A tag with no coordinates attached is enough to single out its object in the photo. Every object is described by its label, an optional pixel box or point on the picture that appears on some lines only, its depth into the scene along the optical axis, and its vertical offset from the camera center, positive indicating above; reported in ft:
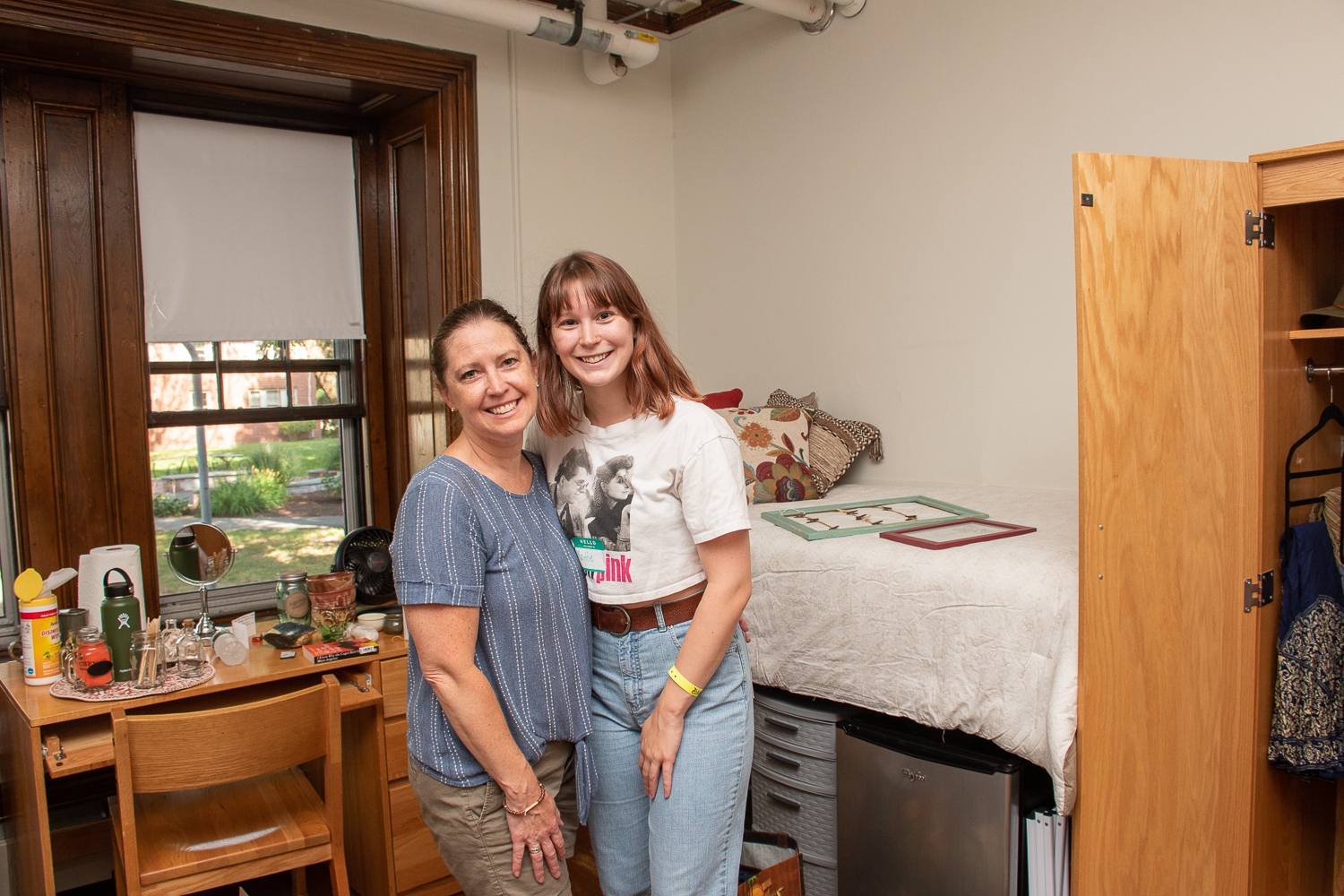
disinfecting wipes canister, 7.42 -1.79
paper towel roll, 8.11 -1.37
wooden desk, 6.84 -2.82
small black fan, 9.93 -1.67
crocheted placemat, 7.09 -2.13
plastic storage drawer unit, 7.81 -3.24
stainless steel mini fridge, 6.57 -3.09
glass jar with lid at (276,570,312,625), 8.96 -1.82
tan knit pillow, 9.95 -0.57
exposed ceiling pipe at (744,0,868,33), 10.26 +4.18
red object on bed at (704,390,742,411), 10.84 -0.05
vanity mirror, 8.58 -1.34
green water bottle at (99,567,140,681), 7.41 -1.70
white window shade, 9.83 +1.89
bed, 6.26 -1.75
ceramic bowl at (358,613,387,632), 9.07 -2.08
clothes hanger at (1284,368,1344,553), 6.73 -0.47
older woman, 4.56 -1.16
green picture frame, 7.84 -1.09
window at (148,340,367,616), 10.25 -0.53
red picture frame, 7.14 -1.13
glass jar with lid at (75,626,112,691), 7.24 -1.94
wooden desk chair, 6.38 -3.12
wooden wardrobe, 5.85 -0.74
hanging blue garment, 6.45 -1.98
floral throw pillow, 9.58 -0.60
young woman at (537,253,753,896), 4.90 -1.04
